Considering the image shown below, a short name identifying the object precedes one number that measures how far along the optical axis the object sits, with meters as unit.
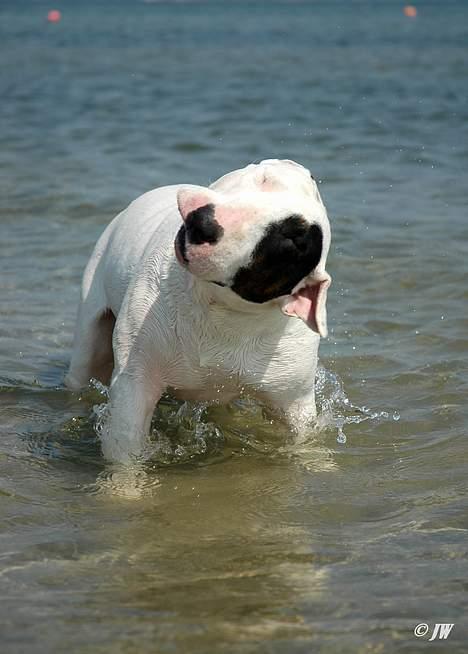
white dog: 3.71
